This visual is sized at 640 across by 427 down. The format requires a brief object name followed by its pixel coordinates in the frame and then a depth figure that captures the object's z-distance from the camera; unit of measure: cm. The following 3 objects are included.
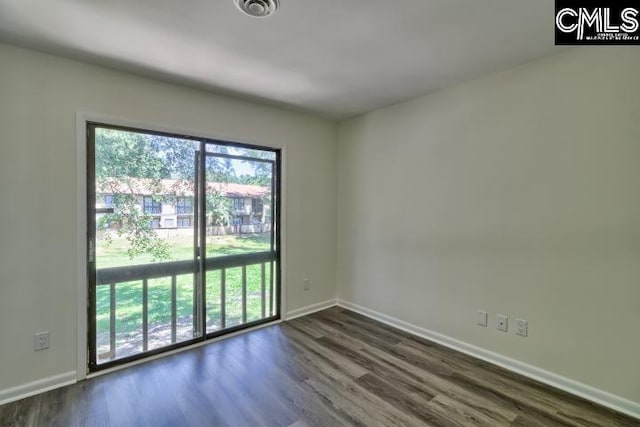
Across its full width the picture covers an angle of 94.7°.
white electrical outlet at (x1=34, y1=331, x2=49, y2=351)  209
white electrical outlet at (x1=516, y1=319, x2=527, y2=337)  231
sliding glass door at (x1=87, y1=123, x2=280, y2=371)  239
